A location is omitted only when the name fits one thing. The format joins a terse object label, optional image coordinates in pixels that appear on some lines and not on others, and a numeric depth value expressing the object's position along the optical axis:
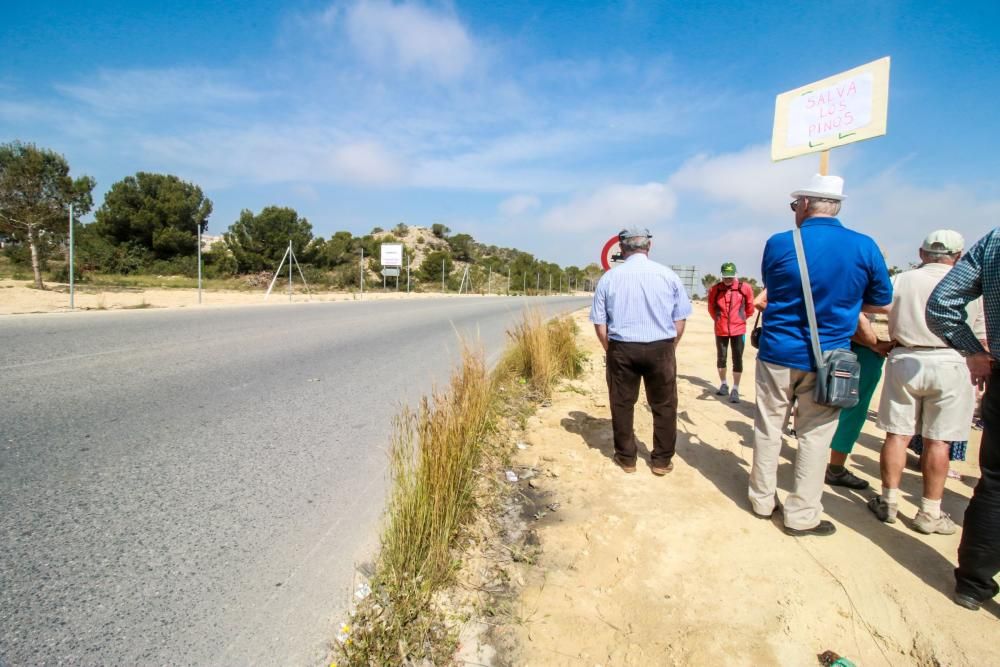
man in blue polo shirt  2.69
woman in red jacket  6.06
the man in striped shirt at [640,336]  3.54
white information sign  37.56
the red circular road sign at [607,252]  6.00
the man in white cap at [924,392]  2.90
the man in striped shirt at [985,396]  2.19
